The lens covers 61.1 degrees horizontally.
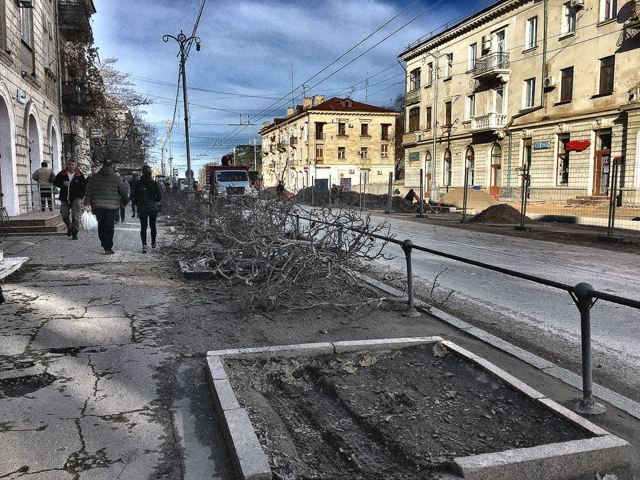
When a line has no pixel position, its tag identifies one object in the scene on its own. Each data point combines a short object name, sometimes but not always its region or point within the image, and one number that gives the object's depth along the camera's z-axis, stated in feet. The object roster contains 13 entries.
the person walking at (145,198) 36.60
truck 110.83
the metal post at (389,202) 98.74
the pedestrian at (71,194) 42.63
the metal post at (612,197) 47.19
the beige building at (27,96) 52.11
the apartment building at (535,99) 88.74
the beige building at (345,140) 232.53
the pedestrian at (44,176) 55.06
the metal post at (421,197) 86.43
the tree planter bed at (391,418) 9.28
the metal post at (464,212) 75.72
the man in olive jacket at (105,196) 33.68
